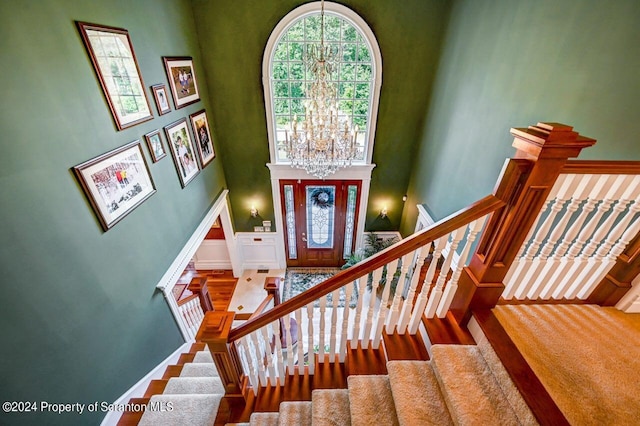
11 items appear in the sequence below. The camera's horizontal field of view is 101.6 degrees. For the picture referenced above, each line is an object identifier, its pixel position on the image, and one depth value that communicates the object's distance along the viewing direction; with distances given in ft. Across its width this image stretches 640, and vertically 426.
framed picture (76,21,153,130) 6.56
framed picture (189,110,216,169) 11.84
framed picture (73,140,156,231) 6.40
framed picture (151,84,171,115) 8.88
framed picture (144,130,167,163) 8.57
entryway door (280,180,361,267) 15.96
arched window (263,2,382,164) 12.25
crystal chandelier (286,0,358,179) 9.04
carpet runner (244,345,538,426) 3.83
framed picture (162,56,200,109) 9.87
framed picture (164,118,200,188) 9.95
